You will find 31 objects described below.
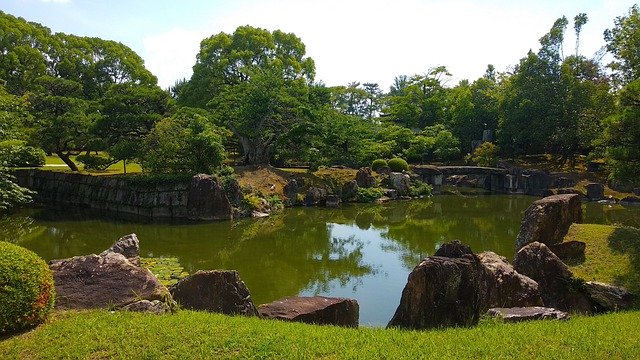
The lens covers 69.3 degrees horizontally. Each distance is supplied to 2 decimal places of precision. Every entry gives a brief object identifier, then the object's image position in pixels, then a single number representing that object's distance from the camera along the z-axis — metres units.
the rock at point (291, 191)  28.89
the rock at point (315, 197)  29.50
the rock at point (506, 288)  9.18
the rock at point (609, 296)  9.57
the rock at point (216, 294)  7.86
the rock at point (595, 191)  32.62
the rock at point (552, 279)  10.23
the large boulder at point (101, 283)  7.01
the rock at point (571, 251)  11.79
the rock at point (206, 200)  23.41
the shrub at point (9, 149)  13.26
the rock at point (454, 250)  8.66
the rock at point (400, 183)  34.72
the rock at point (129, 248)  11.34
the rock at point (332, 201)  29.64
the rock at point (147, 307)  6.84
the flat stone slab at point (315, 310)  7.85
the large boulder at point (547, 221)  12.66
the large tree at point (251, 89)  31.05
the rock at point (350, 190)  31.25
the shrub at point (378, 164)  36.88
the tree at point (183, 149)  25.11
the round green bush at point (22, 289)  5.83
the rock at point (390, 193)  33.19
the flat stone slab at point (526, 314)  7.55
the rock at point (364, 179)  32.78
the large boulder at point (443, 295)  7.44
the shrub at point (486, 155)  41.69
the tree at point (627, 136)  12.67
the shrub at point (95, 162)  30.19
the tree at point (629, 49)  15.38
